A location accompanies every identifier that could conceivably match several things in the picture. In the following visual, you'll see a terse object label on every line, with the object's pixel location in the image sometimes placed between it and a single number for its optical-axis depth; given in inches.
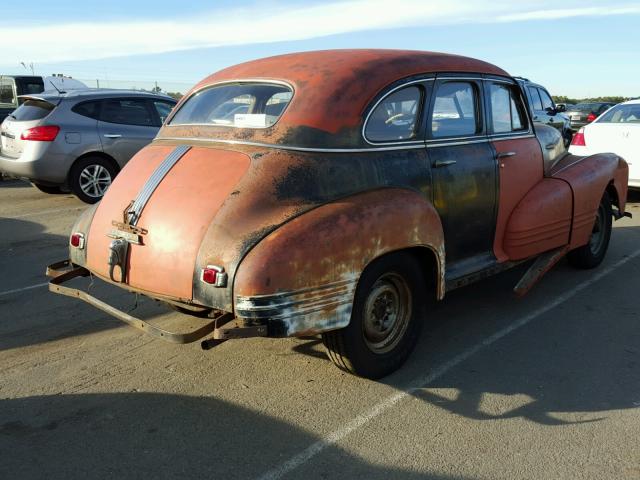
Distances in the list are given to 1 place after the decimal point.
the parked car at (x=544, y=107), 538.5
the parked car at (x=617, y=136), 341.4
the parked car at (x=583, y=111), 893.8
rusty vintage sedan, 124.1
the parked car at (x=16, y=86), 714.2
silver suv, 353.0
